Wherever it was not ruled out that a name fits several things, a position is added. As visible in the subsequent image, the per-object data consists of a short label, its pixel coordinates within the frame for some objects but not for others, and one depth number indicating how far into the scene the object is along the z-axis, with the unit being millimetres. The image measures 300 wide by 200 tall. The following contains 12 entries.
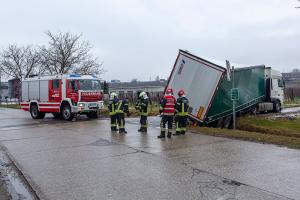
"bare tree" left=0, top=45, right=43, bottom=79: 50559
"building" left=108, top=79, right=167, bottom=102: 80894
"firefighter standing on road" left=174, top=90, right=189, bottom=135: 12773
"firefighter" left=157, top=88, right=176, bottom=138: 12211
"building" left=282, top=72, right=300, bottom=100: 43338
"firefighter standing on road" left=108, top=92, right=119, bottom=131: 14203
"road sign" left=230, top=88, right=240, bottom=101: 13562
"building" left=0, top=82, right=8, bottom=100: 93100
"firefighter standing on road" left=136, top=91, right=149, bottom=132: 13664
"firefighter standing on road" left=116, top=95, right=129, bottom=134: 13938
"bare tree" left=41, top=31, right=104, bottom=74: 37562
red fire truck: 20375
